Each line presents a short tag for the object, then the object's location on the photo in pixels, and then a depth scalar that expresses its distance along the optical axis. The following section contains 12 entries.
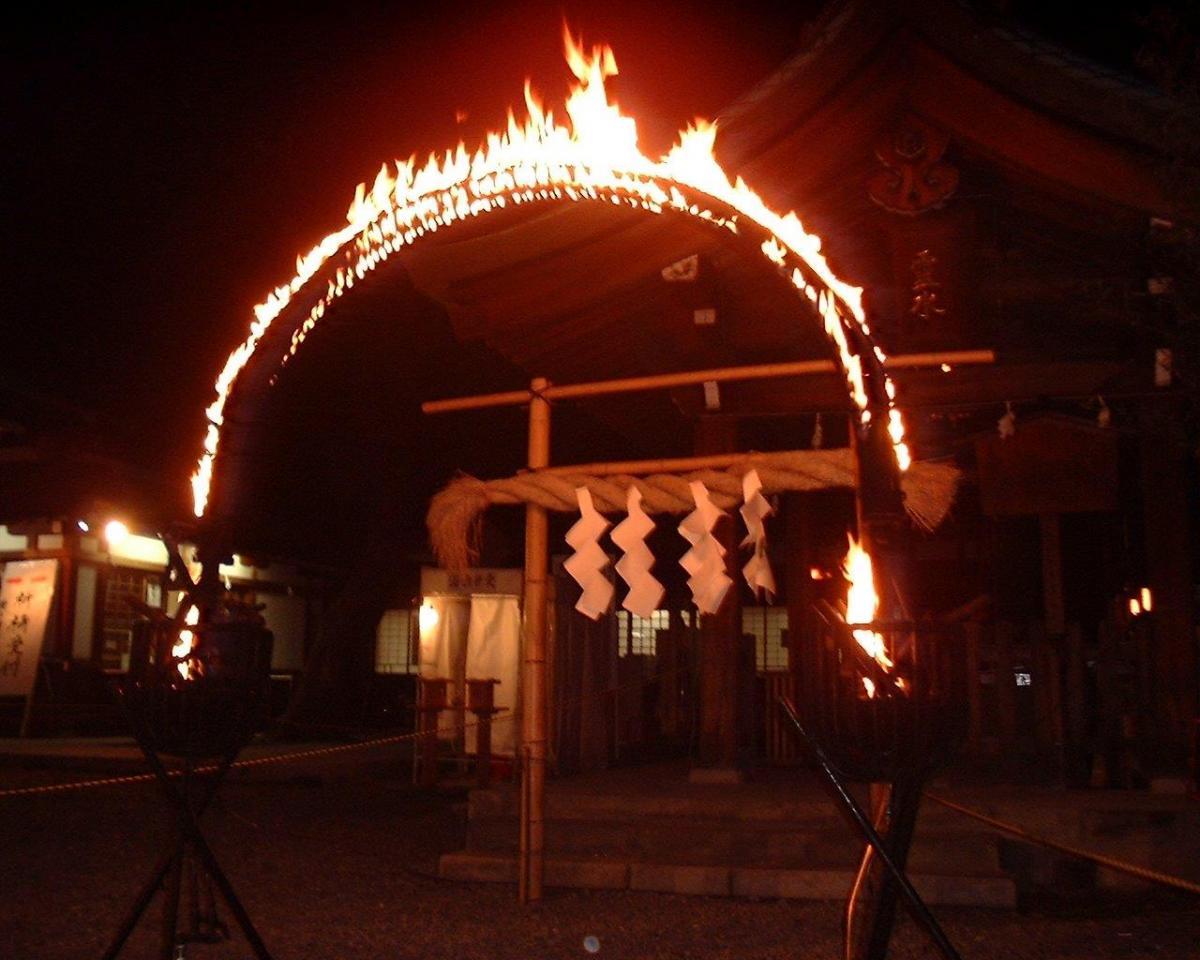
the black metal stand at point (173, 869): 4.05
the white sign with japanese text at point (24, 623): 17.73
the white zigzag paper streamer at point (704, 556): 5.93
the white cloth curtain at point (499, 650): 13.03
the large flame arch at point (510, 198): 4.47
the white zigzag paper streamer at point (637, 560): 6.15
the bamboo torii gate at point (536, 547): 6.37
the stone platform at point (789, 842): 7.01
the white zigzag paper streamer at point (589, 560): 6.29
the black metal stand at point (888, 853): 3.21
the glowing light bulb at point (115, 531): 18.56
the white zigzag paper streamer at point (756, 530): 5.74
